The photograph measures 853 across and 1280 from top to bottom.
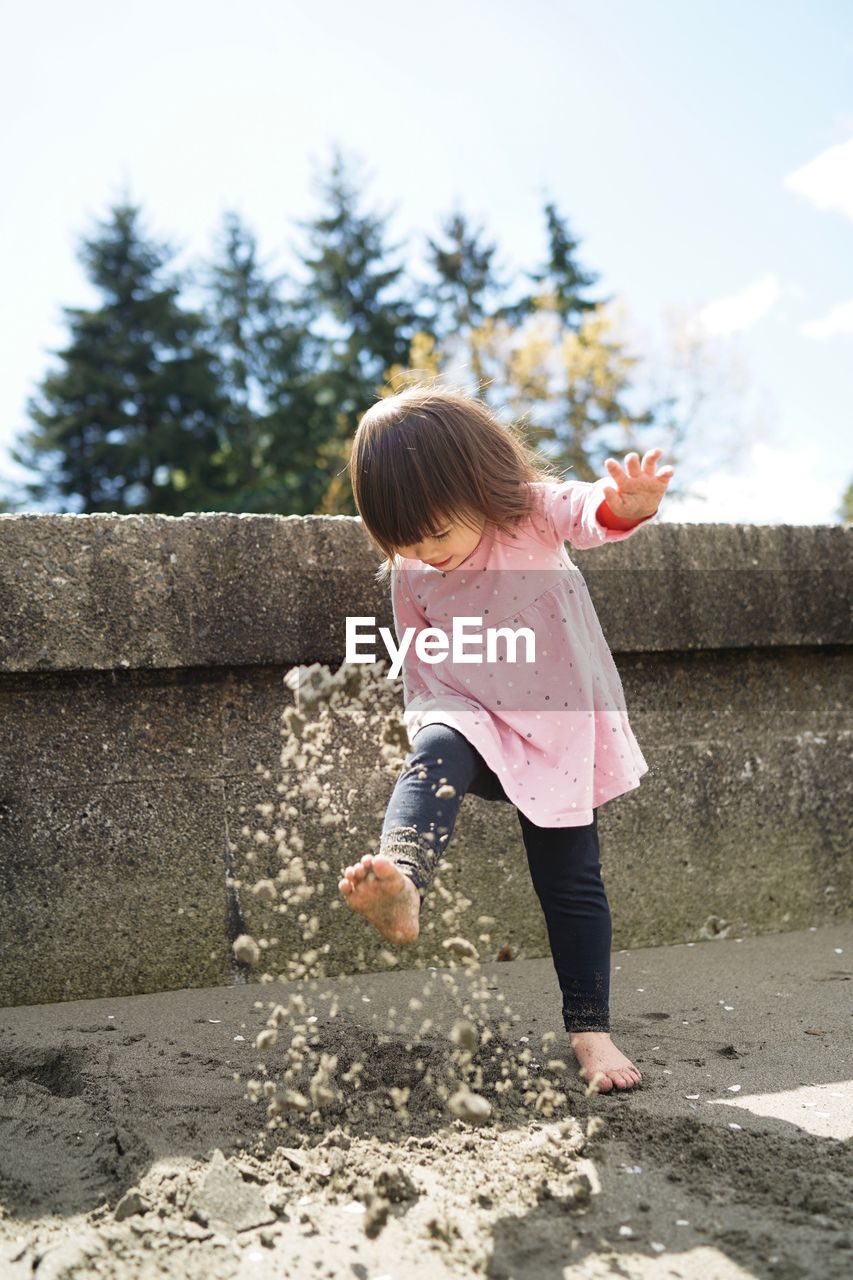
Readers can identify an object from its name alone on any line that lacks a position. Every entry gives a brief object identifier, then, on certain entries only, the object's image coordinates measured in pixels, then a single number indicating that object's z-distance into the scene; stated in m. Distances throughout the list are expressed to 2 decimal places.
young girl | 2.09
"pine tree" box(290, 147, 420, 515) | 24.98
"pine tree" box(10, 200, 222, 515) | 24.36
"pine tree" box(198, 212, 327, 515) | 23.75
